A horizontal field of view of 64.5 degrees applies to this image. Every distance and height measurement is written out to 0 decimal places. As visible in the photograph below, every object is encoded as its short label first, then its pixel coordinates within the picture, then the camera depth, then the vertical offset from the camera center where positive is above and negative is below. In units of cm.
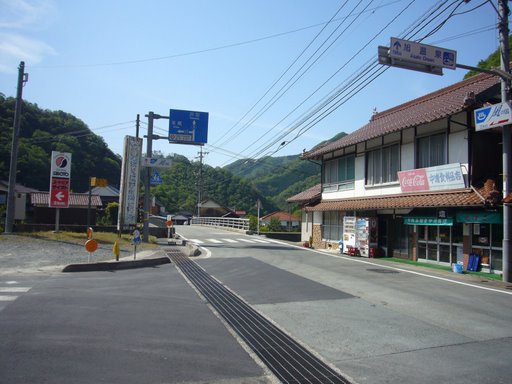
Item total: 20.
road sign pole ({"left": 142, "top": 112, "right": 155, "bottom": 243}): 2225 +168
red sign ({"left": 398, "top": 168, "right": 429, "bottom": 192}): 1599 +181
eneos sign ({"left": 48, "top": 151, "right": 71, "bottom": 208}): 2091 +161
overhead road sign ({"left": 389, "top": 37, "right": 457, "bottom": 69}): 1038 +451
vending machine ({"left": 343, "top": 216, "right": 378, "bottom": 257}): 1891 -65
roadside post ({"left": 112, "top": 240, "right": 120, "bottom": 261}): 1345 -120
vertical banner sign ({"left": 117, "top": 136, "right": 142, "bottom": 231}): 2203 +164
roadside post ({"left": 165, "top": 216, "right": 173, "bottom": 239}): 2564 -52
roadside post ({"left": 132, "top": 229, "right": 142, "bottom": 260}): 1443 -87
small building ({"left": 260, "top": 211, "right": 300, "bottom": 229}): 7100 +10
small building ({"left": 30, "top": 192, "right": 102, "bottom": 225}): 2802 -31
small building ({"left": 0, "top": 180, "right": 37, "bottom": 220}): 2552 +57
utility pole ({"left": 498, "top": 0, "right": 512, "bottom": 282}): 1197 +279
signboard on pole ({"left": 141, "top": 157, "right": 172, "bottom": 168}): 2248 +293
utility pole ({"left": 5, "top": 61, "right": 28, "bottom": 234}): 1962 +272
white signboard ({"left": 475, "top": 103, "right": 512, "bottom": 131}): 1173 +332
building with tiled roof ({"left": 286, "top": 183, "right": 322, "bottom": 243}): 2602 +120
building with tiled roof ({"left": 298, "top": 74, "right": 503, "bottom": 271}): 1380 +175
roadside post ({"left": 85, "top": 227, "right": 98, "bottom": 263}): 1310 -110
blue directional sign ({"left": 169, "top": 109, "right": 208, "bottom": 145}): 2462 +543
